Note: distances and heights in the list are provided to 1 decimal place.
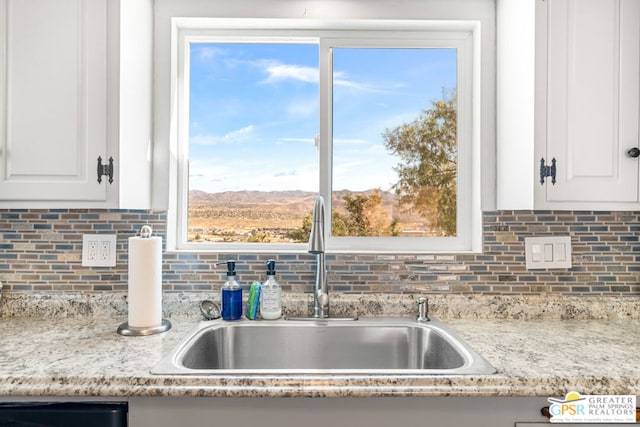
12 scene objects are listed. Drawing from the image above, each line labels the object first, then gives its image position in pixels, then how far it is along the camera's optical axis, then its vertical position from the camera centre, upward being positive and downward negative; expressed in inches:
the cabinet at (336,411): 37.2 -17.8
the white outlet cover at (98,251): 62.0 -5.3
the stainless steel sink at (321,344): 54.7 -17.4
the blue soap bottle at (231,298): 56.4 -11.3
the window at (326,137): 67.2 +13.5
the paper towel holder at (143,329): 50.3 -14.2
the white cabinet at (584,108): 52.4 +14.4
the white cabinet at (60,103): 51.2 +14.2
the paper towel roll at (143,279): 50.6 -7.9
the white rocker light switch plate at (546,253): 62.7 -5.3
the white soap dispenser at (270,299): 57.4 -11.6
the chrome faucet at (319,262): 56.1 -6.4
